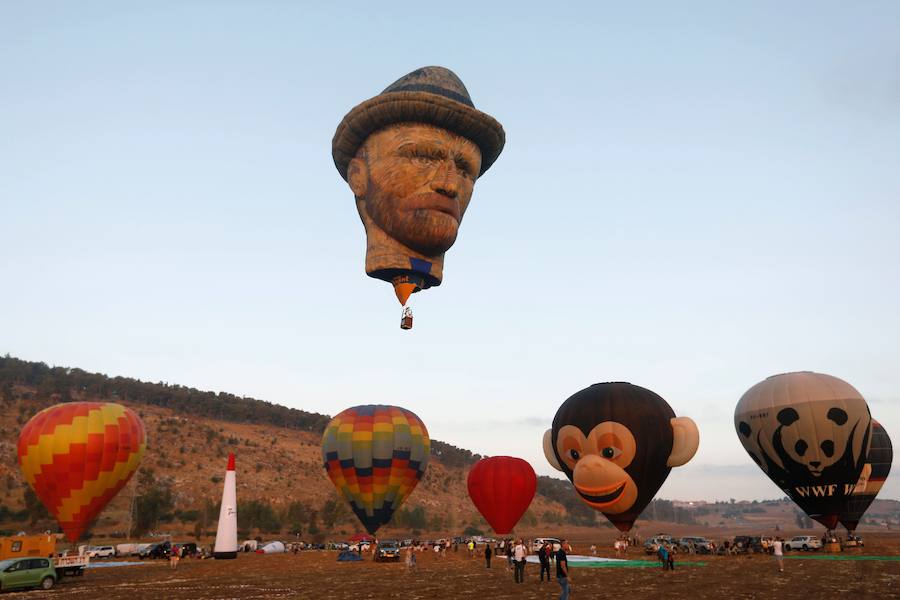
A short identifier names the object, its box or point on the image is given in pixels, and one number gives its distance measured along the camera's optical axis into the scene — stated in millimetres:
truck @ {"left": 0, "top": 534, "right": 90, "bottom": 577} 24359
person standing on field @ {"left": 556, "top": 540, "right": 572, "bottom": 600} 13188
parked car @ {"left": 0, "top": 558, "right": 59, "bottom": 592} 18469
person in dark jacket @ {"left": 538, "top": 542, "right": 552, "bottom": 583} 18322
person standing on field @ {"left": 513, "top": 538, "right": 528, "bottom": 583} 18250
